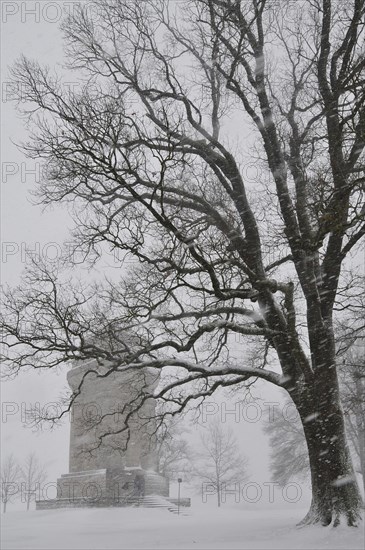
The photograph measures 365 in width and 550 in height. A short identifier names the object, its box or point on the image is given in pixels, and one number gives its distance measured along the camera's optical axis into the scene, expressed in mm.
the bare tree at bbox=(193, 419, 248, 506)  47344
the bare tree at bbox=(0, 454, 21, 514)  62334
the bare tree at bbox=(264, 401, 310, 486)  30781
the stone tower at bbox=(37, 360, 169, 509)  28297
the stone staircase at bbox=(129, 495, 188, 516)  26170
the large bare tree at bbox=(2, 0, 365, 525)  8758
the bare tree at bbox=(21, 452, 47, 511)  61969
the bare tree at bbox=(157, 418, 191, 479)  44469
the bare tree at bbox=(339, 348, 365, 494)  25188
